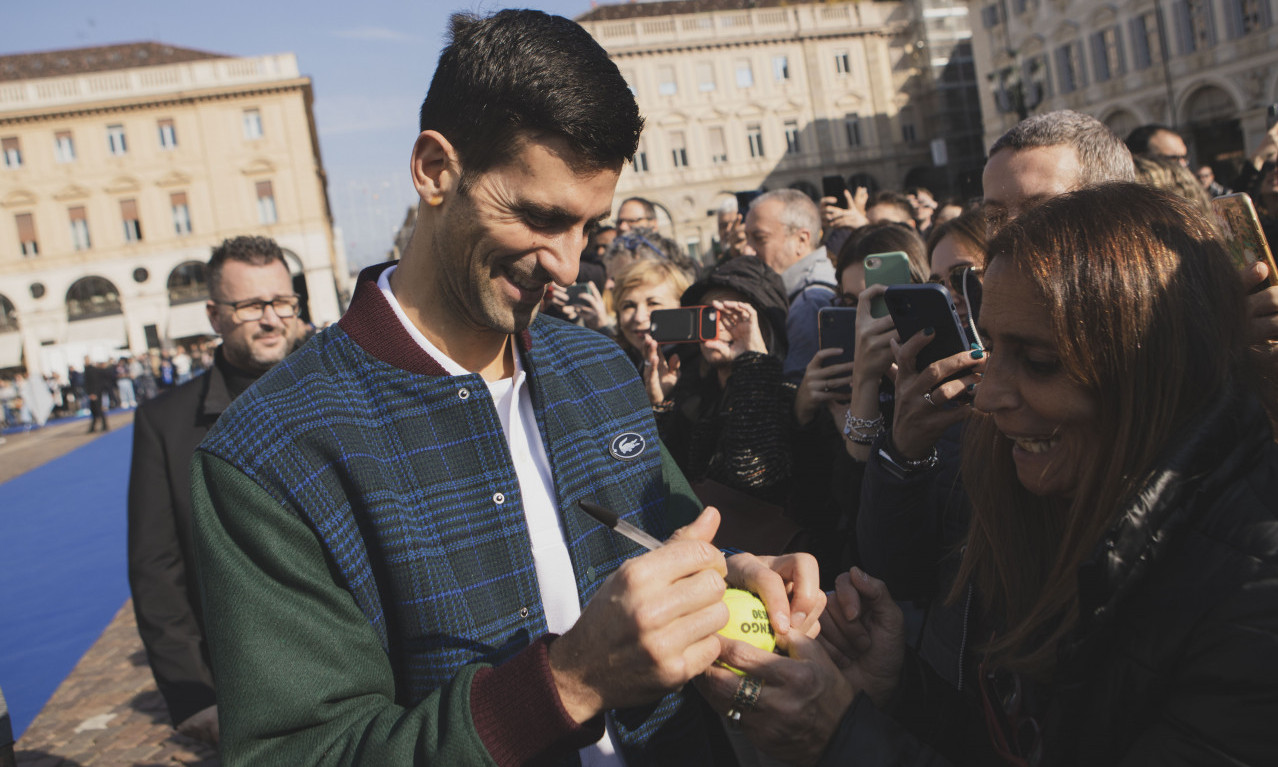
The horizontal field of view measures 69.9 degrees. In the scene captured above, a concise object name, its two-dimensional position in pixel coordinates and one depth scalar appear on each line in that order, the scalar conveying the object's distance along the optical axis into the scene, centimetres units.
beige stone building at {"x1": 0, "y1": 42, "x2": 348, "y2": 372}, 4019
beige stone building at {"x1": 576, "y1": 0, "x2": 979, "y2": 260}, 4519
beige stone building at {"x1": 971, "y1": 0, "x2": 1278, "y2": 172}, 2841
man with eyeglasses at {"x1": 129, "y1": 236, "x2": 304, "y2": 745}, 345
